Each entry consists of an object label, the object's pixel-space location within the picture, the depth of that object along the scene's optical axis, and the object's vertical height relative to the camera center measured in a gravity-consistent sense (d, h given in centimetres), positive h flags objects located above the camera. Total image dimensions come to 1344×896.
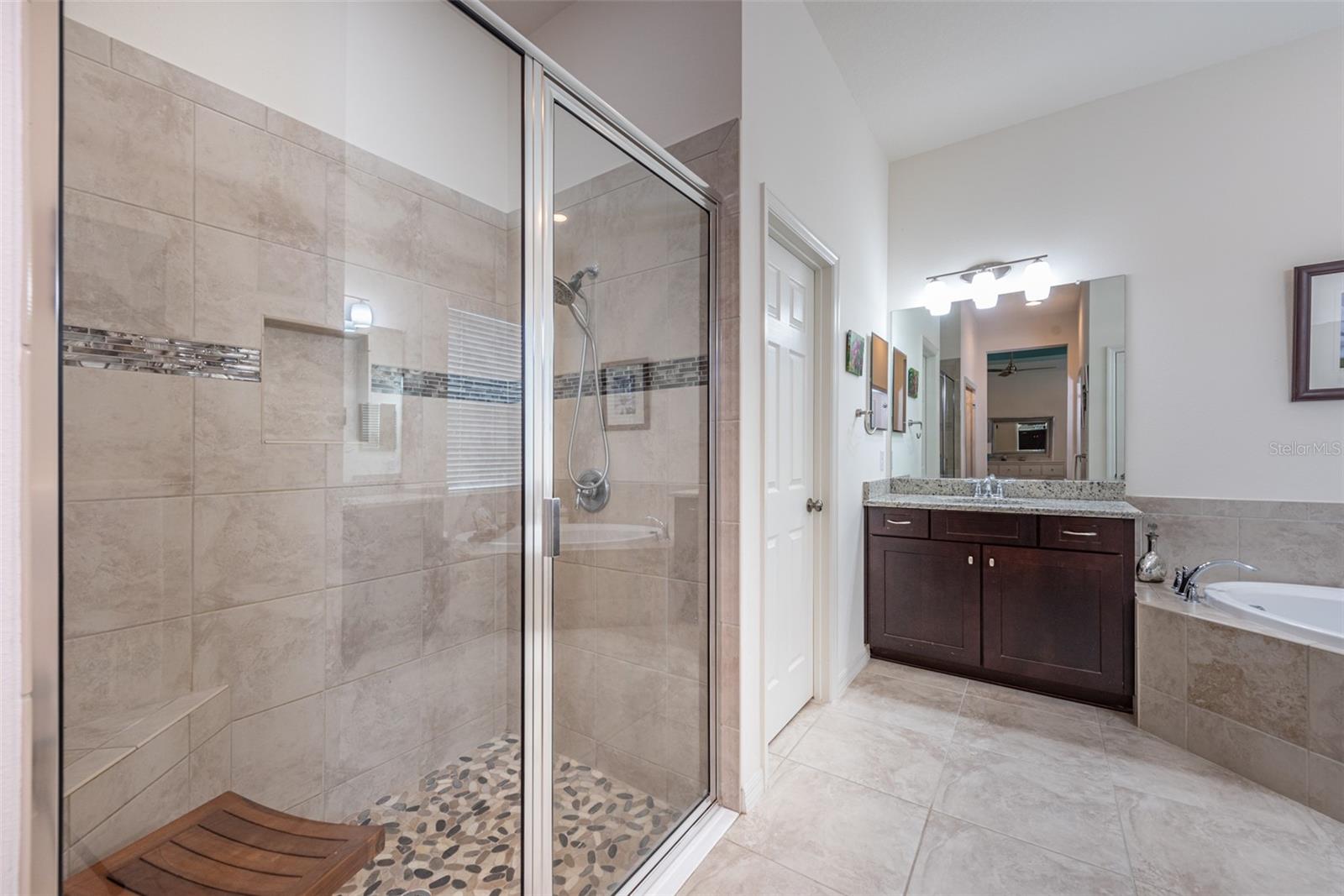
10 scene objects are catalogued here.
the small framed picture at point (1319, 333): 234 +54
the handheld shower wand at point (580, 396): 132 +14
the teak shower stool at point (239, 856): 89 -76
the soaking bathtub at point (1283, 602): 213 -60
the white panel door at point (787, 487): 213 -15
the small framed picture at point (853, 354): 270 +51
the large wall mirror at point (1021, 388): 286 +38
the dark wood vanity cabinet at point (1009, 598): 241 -70
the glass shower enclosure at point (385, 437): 112 +3
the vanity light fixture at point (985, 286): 302 +98
